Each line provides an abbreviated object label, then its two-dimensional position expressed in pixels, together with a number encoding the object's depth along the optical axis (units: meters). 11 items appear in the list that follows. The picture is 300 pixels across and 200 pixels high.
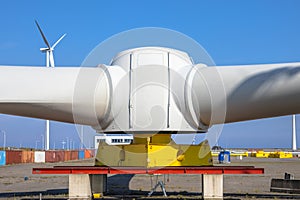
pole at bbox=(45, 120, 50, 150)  49.67
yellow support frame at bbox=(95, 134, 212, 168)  12.05
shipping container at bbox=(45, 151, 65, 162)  55.66
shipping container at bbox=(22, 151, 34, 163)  54.18
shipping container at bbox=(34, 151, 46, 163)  55.24
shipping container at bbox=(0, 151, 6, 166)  47.93
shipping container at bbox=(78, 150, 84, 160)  75.12
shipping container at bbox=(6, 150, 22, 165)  50.09
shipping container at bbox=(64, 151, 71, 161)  62.60
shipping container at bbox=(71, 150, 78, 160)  67.50
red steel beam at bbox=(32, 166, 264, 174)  11.45
